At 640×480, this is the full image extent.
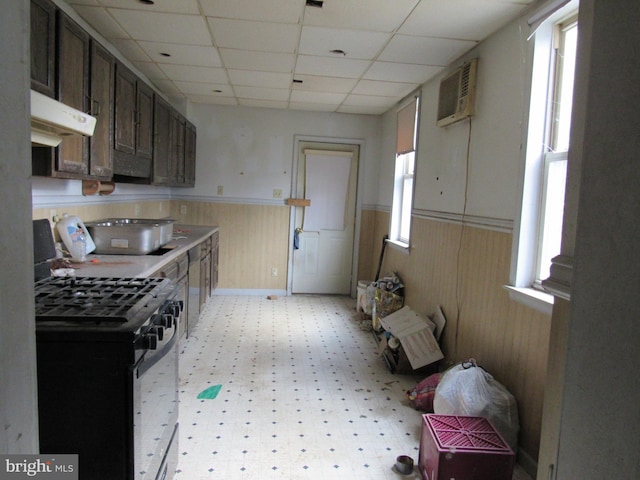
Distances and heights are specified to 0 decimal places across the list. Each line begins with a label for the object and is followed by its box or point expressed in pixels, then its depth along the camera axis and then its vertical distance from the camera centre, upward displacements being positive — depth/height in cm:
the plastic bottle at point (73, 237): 256 -29
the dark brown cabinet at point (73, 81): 202 +54
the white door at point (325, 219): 566 -23
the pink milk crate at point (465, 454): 191 -110
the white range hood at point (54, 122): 156 +27
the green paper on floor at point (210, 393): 282 -132
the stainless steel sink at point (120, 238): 288 -31
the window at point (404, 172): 430 +36
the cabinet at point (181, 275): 282 -59
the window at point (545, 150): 224 +34
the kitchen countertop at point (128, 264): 228 -43
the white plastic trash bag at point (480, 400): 228 -104
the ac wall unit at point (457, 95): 294 +83
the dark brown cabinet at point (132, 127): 280 +47
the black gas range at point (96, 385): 125 -58
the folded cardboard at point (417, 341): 321 -103
